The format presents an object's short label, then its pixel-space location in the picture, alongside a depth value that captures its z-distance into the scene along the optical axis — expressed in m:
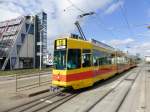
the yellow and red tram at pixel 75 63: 5.95
